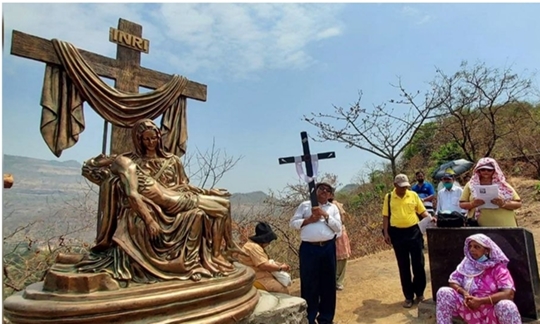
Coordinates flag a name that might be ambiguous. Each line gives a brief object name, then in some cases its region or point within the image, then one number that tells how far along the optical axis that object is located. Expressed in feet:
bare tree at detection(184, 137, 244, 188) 26.33
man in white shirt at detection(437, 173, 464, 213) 20.03
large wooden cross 12.93
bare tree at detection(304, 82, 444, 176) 35.99
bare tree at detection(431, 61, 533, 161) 44.09
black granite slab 13.28
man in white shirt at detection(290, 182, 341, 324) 14.39
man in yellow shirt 16.61
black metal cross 15.30
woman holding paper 14.19
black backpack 15.24
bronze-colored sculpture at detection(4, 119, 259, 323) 9.16
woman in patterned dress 11.70
